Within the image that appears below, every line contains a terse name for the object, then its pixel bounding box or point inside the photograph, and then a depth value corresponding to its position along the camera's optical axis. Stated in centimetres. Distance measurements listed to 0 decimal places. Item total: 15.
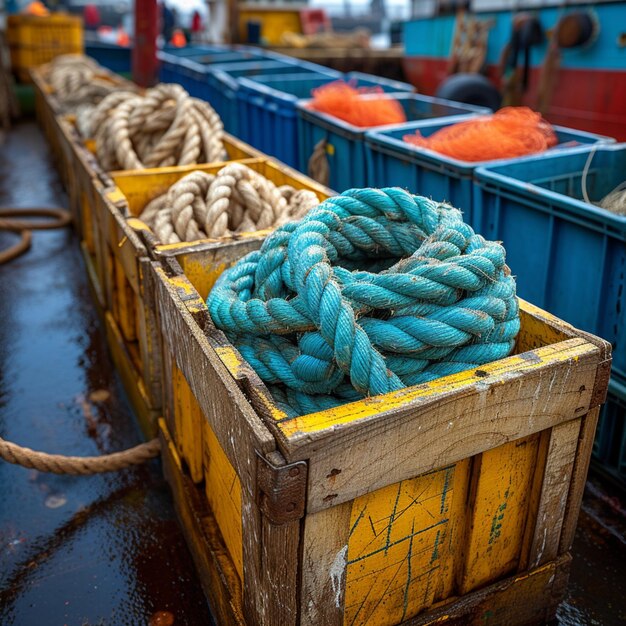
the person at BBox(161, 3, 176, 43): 2133
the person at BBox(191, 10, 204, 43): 1970
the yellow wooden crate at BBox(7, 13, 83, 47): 1211
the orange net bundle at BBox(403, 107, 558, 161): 416
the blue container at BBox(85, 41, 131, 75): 1407
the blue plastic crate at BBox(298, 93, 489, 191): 475
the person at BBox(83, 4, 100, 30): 3156
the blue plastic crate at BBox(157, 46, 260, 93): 908
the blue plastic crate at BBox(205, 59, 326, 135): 745
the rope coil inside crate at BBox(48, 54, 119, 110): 654
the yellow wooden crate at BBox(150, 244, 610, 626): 157
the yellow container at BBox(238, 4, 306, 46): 1577
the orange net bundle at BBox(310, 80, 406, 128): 544
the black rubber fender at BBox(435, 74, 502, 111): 726
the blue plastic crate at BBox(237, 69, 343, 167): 592
